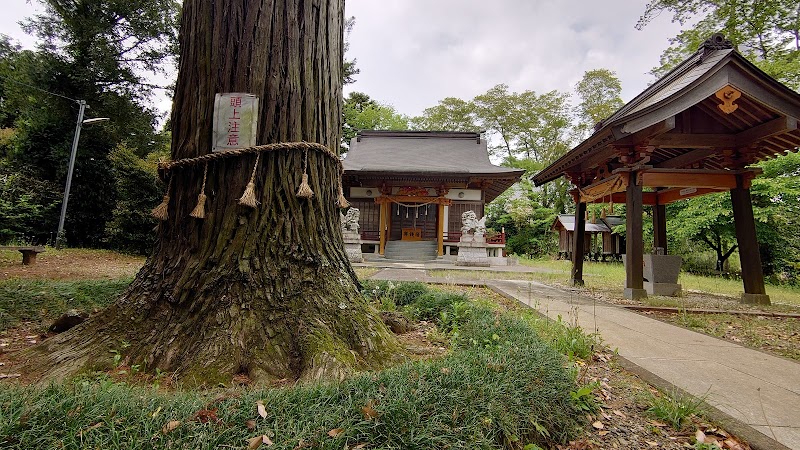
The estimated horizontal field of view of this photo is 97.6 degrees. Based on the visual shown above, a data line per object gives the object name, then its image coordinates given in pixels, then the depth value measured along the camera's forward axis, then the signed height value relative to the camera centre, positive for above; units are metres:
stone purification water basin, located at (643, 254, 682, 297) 5.80 -0.25
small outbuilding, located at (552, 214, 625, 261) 16.67 +0.93
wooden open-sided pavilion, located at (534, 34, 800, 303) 4.33 +1.77
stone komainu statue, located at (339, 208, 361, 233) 12.95 +0.98
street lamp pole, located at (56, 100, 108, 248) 9.74 +1.91
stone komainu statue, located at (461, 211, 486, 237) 13.37 +1.03
